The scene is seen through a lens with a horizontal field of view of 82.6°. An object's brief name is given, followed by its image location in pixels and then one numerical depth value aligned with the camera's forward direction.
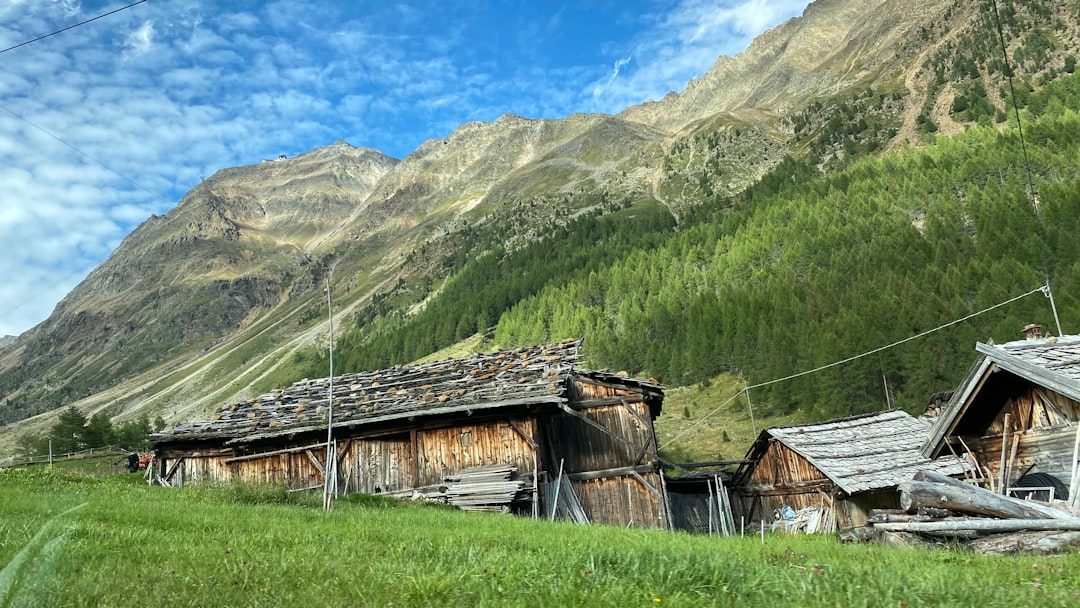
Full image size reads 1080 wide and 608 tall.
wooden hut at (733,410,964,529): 25.22
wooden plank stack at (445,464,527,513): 21.02
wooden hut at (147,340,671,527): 22.53
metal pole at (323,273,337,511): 15.87
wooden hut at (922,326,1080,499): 12.63
